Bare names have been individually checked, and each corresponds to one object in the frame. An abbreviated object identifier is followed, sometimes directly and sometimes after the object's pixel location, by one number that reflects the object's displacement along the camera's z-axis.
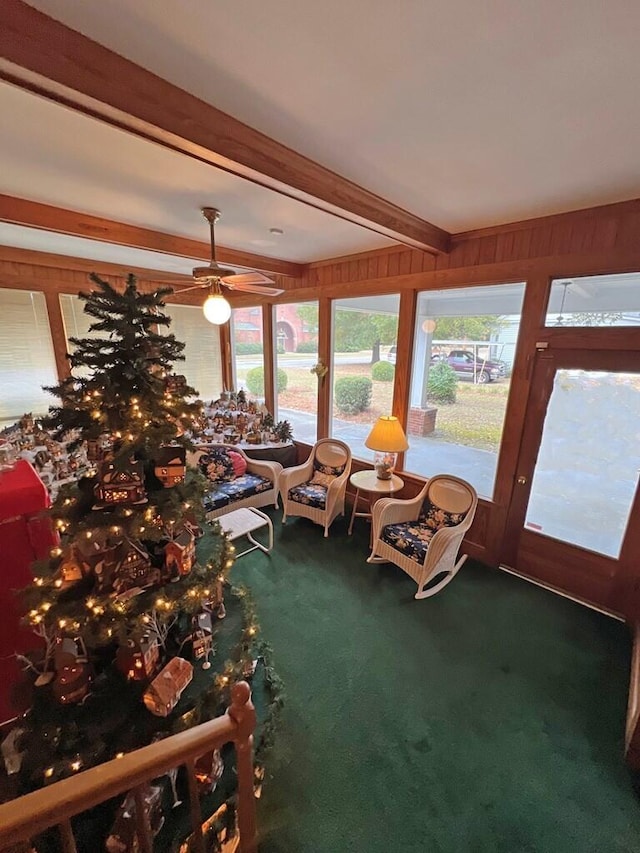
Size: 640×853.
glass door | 2.58
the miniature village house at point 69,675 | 1.51
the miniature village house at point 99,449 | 1.56
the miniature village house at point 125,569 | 1.57
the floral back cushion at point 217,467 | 3.76
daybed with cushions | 3.57
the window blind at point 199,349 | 5.68
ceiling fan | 2.78
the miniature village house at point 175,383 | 1.64
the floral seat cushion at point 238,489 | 3.41
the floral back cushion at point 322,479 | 3.95
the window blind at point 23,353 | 4.20
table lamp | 3.33
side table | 3.41
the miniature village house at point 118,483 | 1.49
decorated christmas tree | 1.45
